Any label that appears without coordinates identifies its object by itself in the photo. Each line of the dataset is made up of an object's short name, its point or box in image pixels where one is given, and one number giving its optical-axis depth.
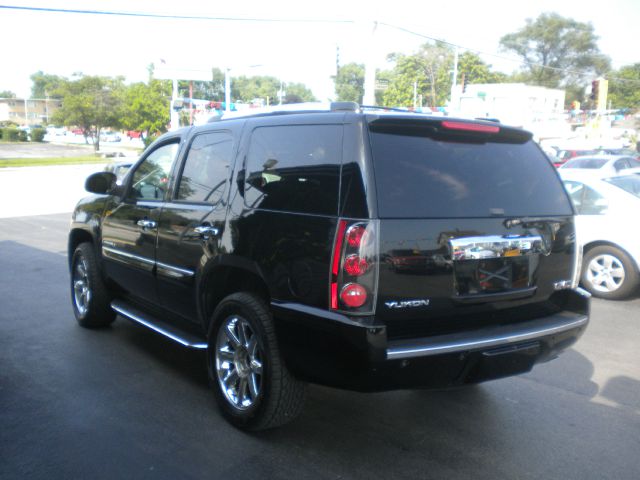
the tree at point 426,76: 65.12
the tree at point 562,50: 84.06
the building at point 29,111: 121.69
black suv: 3.16
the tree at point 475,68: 70.69
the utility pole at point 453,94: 35.93
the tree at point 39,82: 144.38
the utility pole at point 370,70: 20.52
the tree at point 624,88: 77.97
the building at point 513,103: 39.08
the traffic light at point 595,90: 33.25
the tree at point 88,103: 53.41
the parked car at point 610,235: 7.52
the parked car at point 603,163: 19.94
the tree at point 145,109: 51.41
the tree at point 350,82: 70.31
